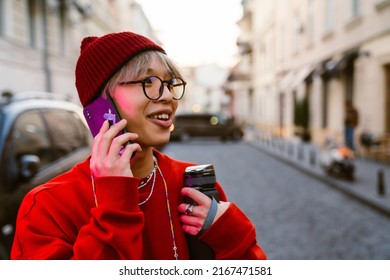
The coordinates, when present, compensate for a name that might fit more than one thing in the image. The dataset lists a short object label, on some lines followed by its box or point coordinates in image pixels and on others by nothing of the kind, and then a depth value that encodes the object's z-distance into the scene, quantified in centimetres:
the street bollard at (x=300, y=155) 1267
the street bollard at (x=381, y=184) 724
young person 102
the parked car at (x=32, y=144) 274
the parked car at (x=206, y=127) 2308
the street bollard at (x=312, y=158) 1125
